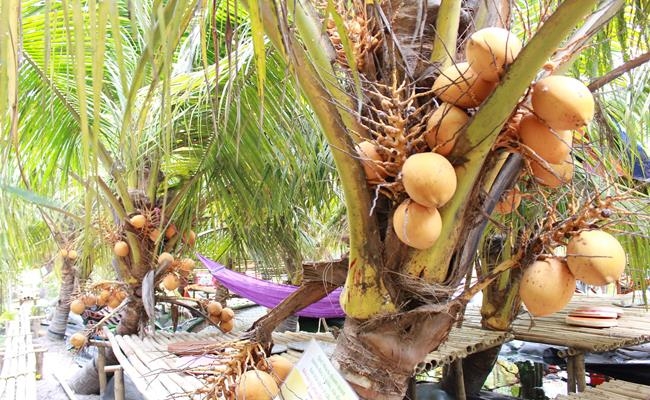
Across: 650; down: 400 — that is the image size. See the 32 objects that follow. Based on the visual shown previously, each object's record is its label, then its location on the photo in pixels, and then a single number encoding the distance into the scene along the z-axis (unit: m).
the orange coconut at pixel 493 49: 0.93
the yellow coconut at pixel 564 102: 0.90
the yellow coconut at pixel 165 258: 3.52
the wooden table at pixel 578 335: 3.32
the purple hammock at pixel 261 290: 3.88
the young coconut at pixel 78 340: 4.07
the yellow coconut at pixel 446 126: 1.01
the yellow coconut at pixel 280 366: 1.26
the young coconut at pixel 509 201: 1.21
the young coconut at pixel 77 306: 4.60
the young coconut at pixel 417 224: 1.00
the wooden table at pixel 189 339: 2.12
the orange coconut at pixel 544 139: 0.98
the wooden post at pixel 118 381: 3.71
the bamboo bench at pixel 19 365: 3.23
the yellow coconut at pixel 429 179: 0.95
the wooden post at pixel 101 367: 4.23
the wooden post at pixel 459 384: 3.57
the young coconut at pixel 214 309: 4.07
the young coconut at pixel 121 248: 3.49
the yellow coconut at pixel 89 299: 4.72
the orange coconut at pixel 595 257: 0.96
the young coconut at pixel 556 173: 1.08
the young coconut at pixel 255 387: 1.15
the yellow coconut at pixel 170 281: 3.66
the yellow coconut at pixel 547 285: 1.00
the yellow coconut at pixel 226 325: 4.04
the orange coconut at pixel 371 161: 1.06
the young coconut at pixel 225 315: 4.08
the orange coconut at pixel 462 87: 0.99
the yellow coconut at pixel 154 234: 3.49
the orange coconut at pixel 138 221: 3.34
